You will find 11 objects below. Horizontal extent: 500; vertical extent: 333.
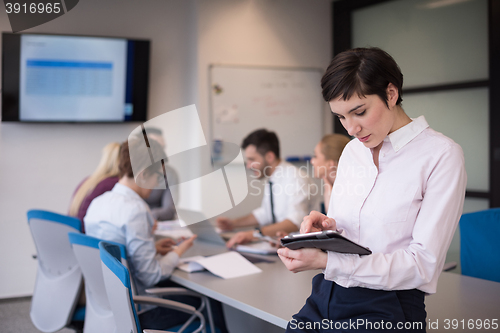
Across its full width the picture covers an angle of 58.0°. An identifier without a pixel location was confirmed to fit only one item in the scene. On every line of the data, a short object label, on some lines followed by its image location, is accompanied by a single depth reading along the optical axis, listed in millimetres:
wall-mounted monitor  4039
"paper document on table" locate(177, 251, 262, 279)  2189
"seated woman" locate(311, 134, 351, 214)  2859
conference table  1621
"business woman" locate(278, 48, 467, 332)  1181
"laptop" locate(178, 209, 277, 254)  2583
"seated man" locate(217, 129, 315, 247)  3195
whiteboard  4680
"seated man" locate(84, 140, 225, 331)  2203
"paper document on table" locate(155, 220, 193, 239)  3053
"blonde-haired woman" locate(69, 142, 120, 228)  2996
